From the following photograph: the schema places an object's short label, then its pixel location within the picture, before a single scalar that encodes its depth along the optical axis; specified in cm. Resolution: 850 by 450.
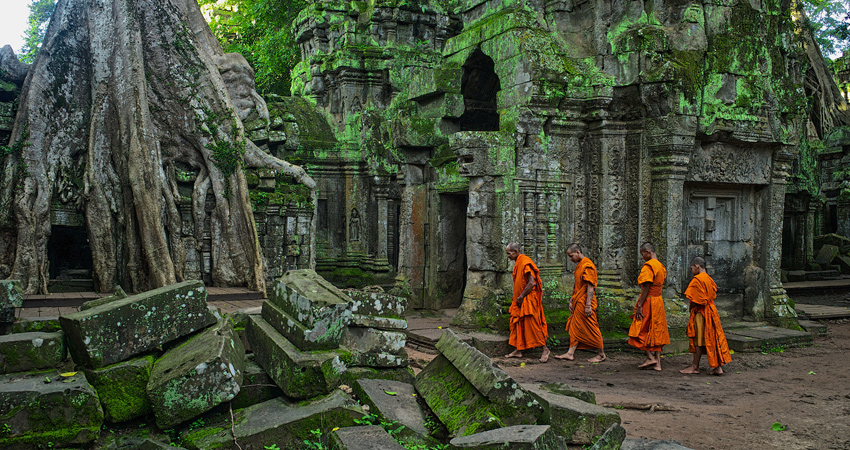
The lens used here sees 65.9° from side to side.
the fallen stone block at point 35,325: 498
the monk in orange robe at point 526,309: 787
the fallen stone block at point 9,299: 495
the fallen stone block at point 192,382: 416
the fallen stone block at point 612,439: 397
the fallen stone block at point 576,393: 522
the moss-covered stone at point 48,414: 395
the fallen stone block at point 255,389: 469
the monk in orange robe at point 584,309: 787
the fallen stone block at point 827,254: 1728
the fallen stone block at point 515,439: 364
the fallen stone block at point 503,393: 429
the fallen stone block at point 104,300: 509
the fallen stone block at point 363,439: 377
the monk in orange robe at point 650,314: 759
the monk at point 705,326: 740
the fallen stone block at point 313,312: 471
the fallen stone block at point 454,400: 420
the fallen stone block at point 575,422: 455
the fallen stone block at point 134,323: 432
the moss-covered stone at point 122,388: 428
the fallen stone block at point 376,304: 526
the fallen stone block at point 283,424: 413
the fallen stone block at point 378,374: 487
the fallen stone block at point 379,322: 516
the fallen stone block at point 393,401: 439
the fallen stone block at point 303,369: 446
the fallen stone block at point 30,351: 446
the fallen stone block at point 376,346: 509
